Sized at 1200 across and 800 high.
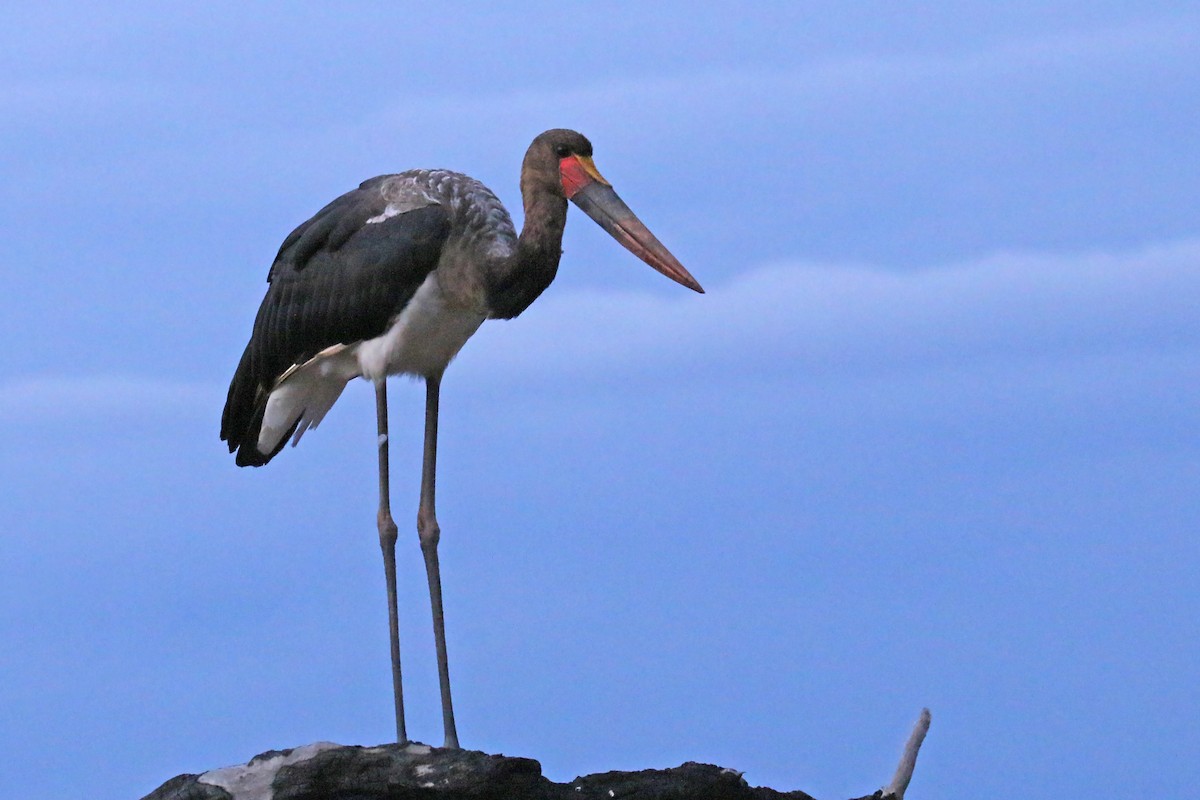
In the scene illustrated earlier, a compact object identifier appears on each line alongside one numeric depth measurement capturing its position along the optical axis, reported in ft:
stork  53.72
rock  47.67
